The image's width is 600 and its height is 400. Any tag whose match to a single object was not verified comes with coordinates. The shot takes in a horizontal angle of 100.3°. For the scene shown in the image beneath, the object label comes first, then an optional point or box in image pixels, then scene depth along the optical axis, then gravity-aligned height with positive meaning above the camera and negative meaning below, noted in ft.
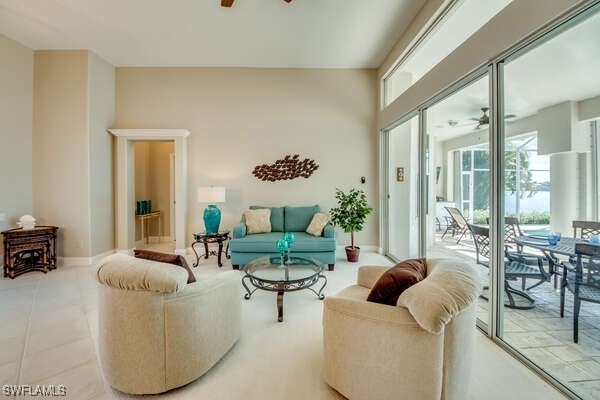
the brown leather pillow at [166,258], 5.64 -1.33
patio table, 5.98 -1.26
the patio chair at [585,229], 5.41 -0.69
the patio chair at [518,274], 7.22 -2.19
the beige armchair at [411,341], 3.92 -2.39
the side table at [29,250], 11.73 -2.39
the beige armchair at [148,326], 4.84 -2.50
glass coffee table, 7.95 -2.56
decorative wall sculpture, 16.34 +1.99
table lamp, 14.15 -0.06
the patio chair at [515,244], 7.02 -1.30
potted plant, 14.26 -0.91
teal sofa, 12.75 -2.40
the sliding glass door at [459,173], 8.80 +1.54
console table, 18.51 -1.51
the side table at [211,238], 13.83 -2.13
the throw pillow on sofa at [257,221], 14.43 -1.24
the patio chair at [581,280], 5.51 -1.96
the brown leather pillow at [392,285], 4.53 -1.59
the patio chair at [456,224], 15.78 -1.80
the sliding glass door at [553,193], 5.64 +0.13
